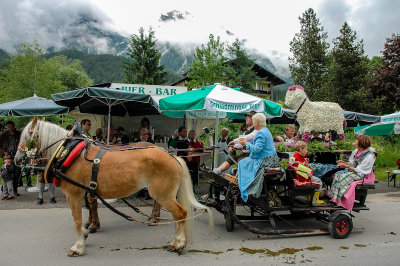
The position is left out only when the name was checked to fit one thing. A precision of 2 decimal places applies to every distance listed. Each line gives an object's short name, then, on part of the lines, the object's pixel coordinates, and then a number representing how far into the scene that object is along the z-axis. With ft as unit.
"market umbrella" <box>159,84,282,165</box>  22.43
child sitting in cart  16.61
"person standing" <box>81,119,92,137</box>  23.26
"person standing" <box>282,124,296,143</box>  22.17
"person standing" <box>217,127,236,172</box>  30.44
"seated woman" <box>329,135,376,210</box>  16.79
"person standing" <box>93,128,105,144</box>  27.19
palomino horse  13.89
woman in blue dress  15.49
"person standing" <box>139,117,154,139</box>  30.50
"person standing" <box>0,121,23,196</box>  26.16
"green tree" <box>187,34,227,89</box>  82.48
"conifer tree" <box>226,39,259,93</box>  105.09
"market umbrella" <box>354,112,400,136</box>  40.76
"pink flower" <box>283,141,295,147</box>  19.61
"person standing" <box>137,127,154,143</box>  25.31
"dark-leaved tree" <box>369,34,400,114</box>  66.95
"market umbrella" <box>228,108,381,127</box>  35.47
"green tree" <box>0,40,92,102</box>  74.79
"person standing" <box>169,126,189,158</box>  26.91
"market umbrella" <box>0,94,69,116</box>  27.94
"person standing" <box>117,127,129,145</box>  28.45
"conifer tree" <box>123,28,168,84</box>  104.17
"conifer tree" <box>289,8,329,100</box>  104.27
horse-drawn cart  16.06
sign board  32.21
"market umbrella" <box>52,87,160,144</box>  22.56
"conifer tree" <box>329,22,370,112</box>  74.79
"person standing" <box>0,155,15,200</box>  24.54
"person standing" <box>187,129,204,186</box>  26.71
